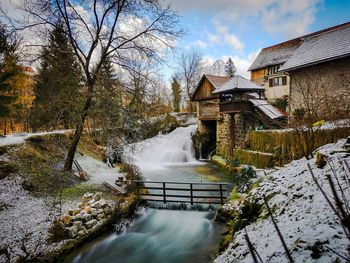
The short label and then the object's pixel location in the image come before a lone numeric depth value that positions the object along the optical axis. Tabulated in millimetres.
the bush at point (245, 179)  7201
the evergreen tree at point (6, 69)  11130
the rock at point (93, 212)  6048
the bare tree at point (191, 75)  34250
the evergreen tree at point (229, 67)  44953
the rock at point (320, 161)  4004
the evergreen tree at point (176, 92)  34438
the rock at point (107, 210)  6430
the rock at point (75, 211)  5781
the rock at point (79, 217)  5660
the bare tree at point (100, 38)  8320
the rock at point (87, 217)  5804
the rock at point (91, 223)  5766
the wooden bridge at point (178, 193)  8042
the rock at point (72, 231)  5301
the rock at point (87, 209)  5985
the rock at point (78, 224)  5522
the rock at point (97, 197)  6701
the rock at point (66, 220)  5467
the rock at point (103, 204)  6441
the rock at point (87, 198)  6673
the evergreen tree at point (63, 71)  8008
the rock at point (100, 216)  6157
